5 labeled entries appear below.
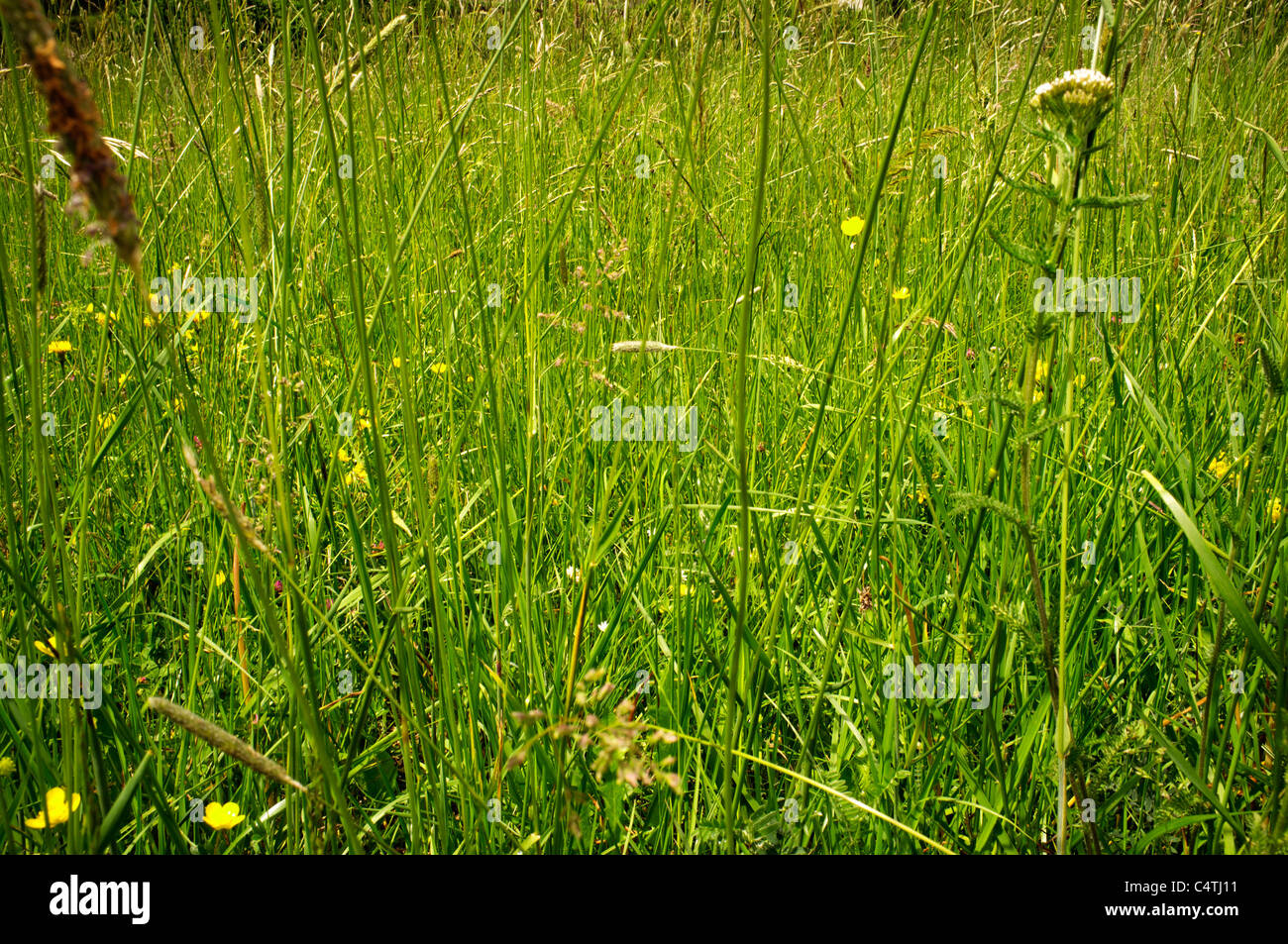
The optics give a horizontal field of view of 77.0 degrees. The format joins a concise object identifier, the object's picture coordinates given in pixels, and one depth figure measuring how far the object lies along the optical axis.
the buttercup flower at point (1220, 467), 1.38
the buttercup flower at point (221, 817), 0.80
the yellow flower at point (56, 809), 0.72
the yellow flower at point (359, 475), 1.46
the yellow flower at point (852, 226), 1.81
